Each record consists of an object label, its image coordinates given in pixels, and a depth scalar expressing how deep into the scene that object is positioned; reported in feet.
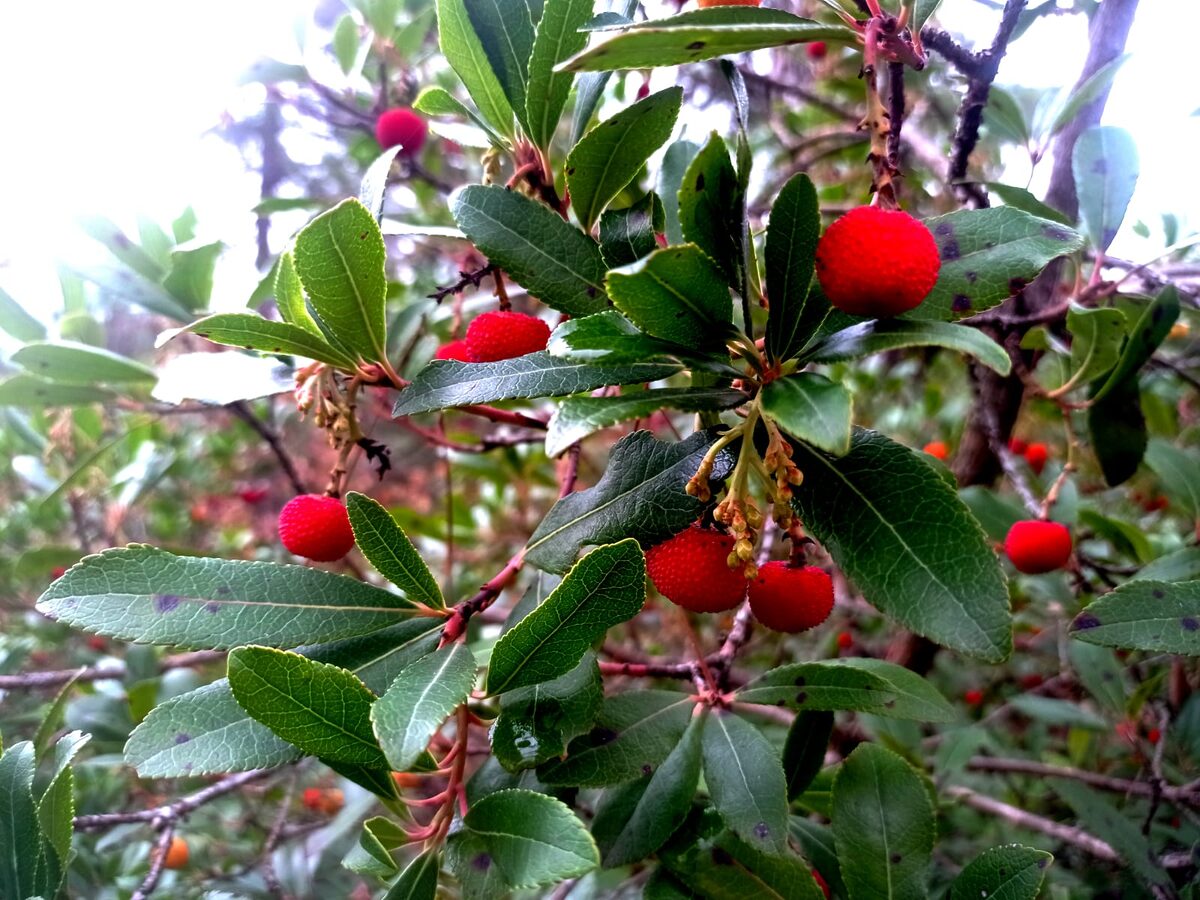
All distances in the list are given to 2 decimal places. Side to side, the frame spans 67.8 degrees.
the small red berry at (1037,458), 1.42
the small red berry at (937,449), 1.18
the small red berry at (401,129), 1.17
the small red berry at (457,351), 0.64
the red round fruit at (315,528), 0.64
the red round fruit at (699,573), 0.52
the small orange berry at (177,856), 1.37
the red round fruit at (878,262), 0.43
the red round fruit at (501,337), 0.61
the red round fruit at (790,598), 0.55
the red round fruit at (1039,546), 0.79
